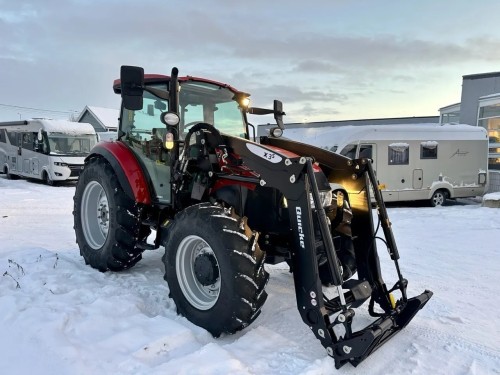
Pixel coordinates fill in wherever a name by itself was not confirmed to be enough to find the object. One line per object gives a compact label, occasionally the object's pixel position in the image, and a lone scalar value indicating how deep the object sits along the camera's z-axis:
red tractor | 2.96
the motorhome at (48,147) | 16.02
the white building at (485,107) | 15.66
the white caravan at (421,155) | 11.92
